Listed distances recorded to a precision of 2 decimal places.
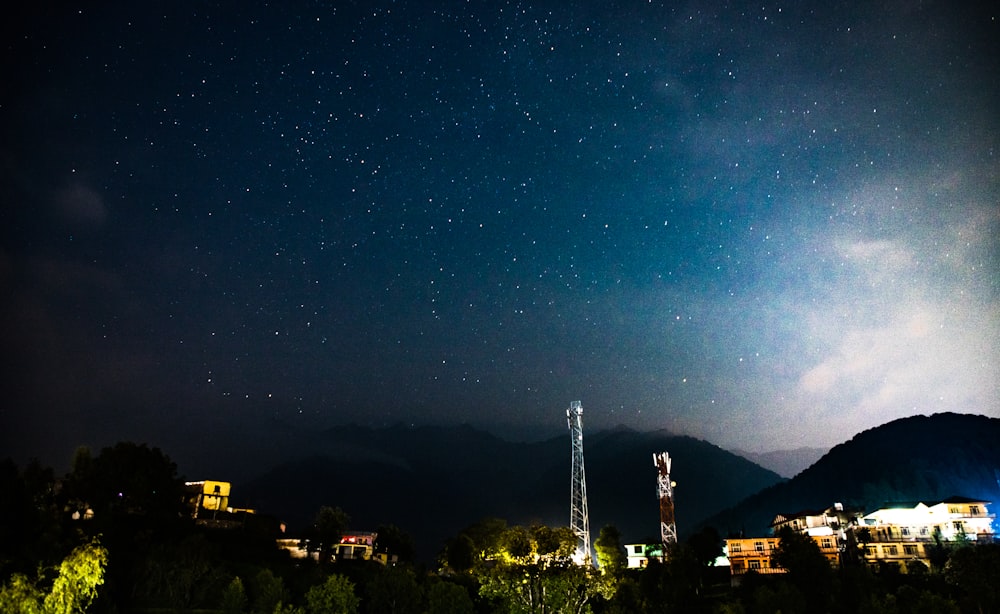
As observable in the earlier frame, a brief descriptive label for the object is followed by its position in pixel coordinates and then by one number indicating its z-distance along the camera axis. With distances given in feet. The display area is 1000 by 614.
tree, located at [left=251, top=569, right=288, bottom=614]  144.25
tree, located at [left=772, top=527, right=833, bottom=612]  186.09
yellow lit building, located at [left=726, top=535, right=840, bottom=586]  286.75
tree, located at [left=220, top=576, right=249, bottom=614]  144.77
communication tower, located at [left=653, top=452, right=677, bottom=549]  323.98
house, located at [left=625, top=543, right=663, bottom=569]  345.10
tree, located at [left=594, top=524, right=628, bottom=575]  279.32
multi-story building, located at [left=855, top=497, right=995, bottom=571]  254.06
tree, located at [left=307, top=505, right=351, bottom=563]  268.82
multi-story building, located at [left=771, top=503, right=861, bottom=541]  291.38
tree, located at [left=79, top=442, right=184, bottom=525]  205.26
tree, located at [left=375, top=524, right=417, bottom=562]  323.37
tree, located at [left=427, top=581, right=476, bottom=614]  153.89
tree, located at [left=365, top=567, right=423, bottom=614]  163.84
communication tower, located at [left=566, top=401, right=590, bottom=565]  278.87
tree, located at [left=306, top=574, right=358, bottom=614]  141.08
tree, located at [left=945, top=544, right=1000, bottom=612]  150.82
